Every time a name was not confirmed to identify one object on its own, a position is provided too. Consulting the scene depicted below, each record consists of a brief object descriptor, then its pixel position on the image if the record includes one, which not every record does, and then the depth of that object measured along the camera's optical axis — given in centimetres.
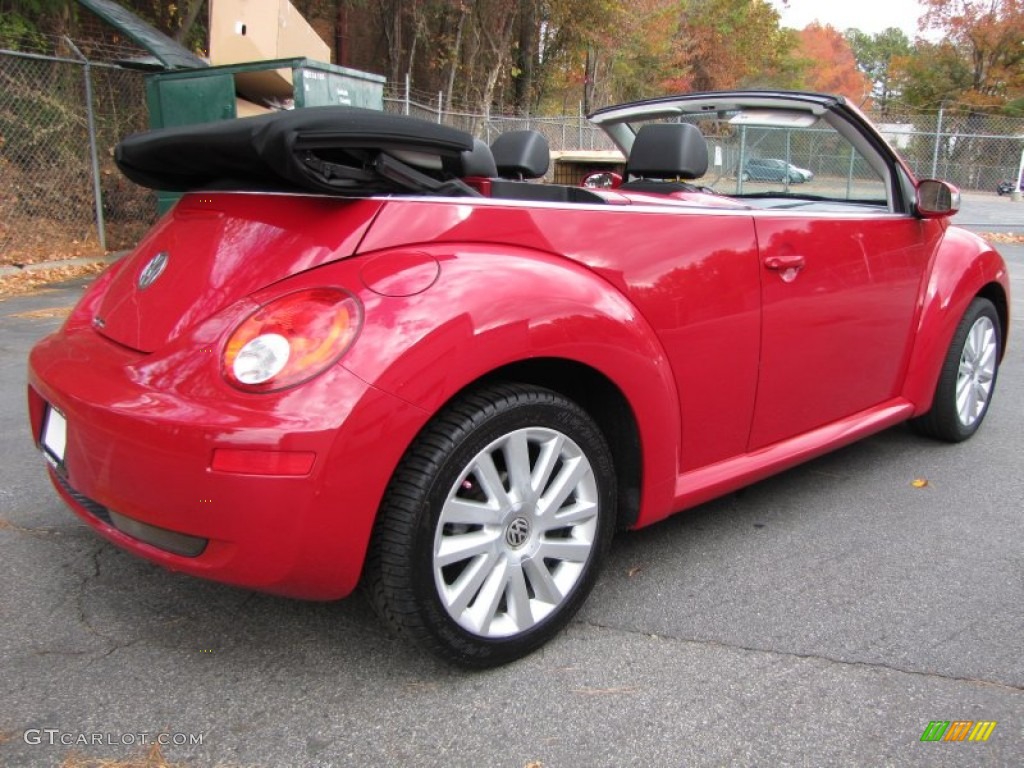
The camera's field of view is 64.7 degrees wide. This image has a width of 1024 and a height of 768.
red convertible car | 178
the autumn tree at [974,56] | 4072
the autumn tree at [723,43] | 4947
